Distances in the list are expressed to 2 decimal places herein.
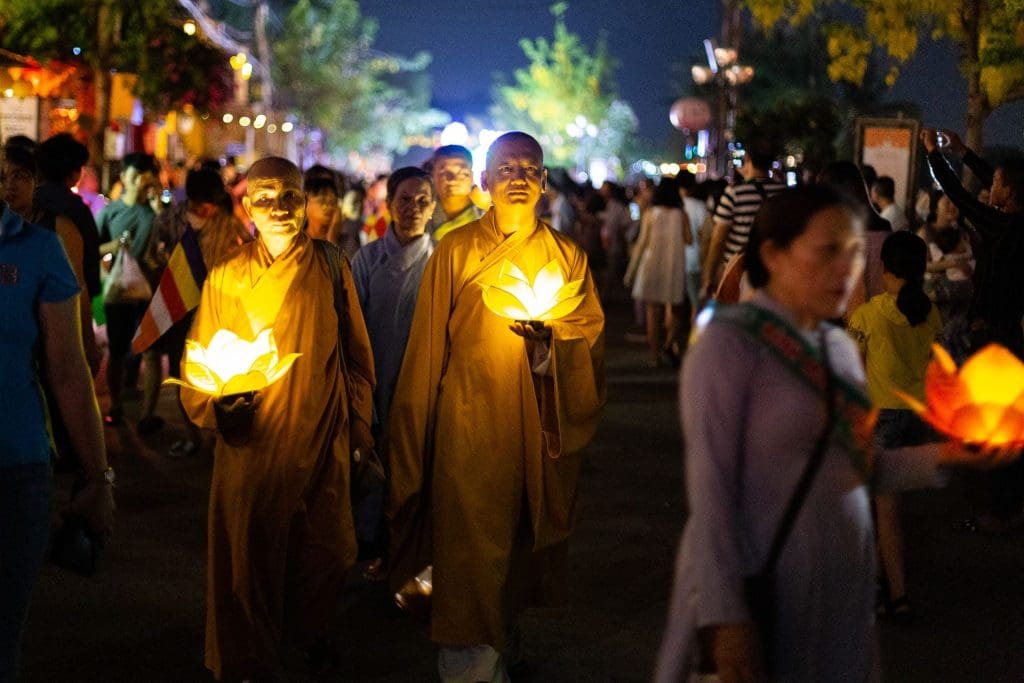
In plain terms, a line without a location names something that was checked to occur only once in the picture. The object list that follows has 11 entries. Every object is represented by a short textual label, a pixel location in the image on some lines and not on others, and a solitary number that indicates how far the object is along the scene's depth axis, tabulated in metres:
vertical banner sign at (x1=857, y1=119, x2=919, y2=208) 15.78
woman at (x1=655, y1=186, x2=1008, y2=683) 2.86
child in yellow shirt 6.25
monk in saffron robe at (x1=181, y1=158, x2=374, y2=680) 5.21
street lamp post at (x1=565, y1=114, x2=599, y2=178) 78.96
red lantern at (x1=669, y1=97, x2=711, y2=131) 31.75
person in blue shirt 3.63
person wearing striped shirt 9.96
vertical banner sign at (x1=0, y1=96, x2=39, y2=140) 18.36
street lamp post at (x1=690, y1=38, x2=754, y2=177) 28.63
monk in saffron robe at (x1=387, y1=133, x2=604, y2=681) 5.24
